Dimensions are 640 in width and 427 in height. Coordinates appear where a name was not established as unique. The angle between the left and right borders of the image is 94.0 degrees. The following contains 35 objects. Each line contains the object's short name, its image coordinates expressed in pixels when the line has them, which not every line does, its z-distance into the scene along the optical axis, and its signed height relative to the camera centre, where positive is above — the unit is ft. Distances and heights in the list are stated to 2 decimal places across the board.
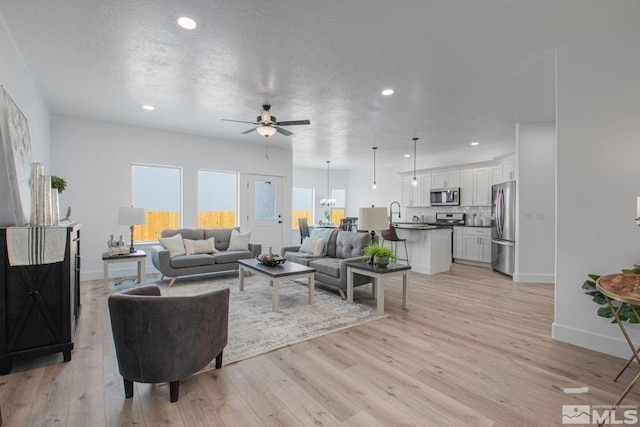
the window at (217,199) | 21.49 +0.99
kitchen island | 19.66 -2.38
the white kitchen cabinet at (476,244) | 23.40 -2.60
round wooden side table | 5.82 -1.60
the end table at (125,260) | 14.64 -2.39
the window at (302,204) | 34.06 +0.93
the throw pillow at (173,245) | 16.52 -1.84
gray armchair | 6.07 -2.58
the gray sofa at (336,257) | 13.97 -2.47
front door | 23.31 +0.16
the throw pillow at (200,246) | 17.34 -2.04
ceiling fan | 13.14 +3.91
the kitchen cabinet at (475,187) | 25.32 +2.16
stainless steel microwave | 27.12 +1.43
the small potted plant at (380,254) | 12.59 -1.80
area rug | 9.24 -4.01
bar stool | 20.48 -1.87
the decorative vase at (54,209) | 8.57 +0.09
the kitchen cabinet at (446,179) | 27.50 +3.11
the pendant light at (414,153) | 20.71 +4.94
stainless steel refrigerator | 18.70 -1.03
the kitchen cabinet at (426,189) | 29.45 +2.27
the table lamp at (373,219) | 12.62 -0.30
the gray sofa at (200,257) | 15.83 -2.55
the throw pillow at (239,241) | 18.88 -1.86
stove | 27.37 -0.64
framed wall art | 8.34 +1.55
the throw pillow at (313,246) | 17.03 -1.97
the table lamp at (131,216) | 15.66 -0.22
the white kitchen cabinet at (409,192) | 30.40 +2.03
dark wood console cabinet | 7.22 -2.46
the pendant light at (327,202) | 32.83 +1.10
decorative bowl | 13.35 -2.18
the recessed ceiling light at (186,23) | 7.83 +5.09
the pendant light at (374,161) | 23.72 +5.02
